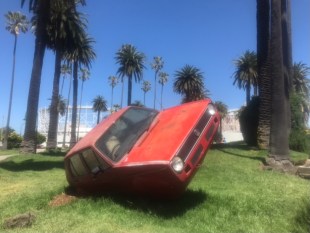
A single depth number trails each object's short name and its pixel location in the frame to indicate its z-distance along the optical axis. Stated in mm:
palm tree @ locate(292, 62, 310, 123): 36755
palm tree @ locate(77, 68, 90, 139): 62492
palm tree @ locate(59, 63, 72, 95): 53034
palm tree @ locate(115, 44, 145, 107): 39764
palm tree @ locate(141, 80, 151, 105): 71274
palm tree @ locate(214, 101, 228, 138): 55010
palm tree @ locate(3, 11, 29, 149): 45049
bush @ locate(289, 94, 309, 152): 13448
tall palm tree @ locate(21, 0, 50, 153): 17493
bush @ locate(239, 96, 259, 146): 14088
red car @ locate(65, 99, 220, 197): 4223
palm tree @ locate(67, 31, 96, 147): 31368
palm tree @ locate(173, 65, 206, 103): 38585
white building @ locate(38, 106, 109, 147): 93497
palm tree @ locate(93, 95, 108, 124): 72656
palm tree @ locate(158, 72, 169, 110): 65443
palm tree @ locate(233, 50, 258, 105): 39316
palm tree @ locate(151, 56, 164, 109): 61516
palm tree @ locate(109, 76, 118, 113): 73510
